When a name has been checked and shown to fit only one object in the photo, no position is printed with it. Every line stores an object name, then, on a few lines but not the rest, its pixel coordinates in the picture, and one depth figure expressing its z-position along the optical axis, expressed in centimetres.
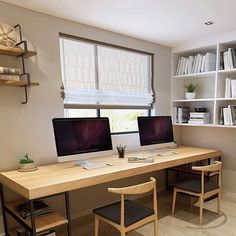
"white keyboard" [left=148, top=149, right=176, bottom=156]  289
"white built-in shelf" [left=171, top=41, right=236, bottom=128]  308
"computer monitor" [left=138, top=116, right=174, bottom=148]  289
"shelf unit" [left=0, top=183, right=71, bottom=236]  166
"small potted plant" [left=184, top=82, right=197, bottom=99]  347
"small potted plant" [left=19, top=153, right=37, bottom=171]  209
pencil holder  272
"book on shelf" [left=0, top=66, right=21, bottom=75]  196
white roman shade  260
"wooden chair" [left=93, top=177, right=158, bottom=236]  176
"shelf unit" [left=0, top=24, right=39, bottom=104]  200
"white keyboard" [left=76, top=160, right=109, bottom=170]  220
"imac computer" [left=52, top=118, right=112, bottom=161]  214
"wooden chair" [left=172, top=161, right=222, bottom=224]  248
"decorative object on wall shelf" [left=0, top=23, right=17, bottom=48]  199
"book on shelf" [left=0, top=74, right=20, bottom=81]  196
